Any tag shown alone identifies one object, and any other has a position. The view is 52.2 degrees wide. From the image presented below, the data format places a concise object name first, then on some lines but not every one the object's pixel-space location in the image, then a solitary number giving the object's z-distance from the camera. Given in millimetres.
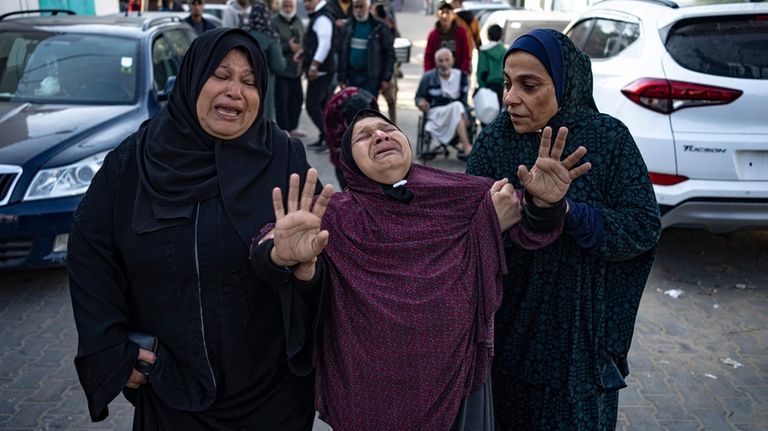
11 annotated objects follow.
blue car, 5266
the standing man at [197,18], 10706
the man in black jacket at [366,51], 9656
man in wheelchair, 9500
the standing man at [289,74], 10578
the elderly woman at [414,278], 2158
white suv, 5215
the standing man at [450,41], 10266
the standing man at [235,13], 12188
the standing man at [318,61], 10055
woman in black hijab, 2260
